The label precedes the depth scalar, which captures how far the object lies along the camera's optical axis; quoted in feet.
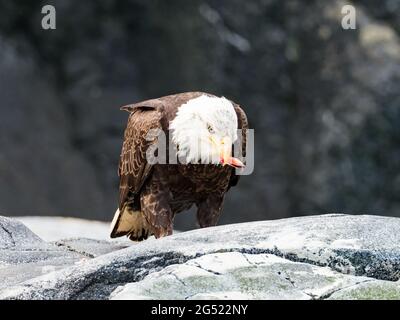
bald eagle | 35.40
